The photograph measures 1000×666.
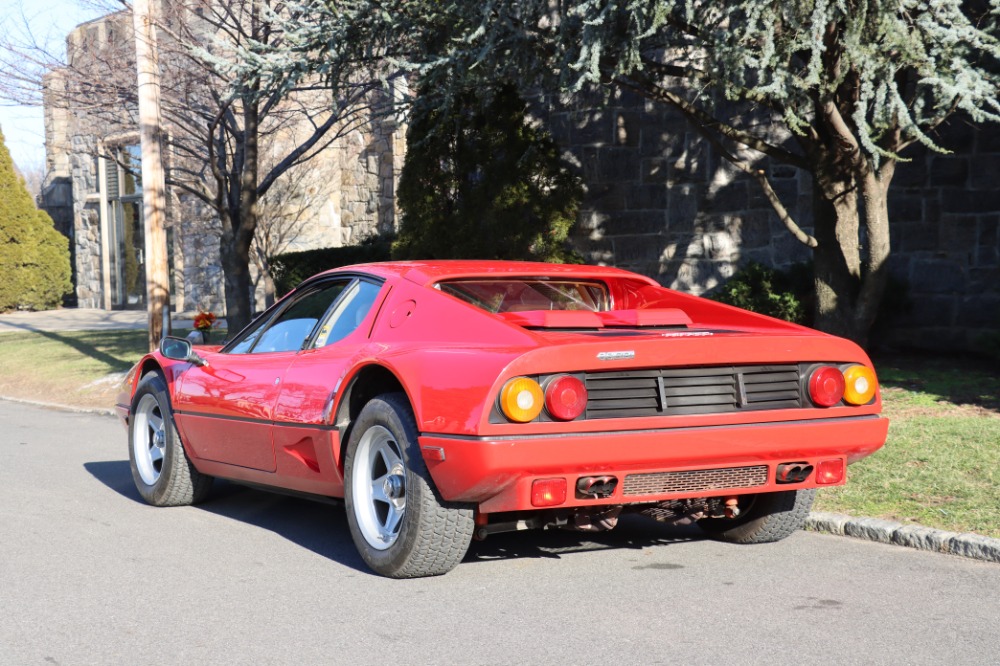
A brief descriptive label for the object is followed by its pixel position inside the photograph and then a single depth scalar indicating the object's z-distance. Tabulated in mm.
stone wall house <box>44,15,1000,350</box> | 12406
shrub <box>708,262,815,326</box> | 12758
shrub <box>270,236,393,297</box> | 18719
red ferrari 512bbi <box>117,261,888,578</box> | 4801
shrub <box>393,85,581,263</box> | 14305
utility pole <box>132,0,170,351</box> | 13234
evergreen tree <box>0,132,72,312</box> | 28797
